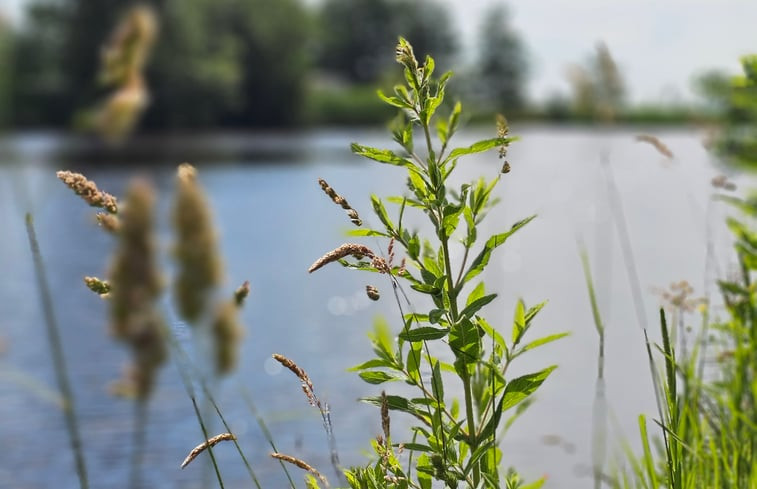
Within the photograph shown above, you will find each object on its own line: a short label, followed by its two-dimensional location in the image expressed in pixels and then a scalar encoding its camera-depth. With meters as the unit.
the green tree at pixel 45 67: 45.00
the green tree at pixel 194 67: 58.62
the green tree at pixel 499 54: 122.06
